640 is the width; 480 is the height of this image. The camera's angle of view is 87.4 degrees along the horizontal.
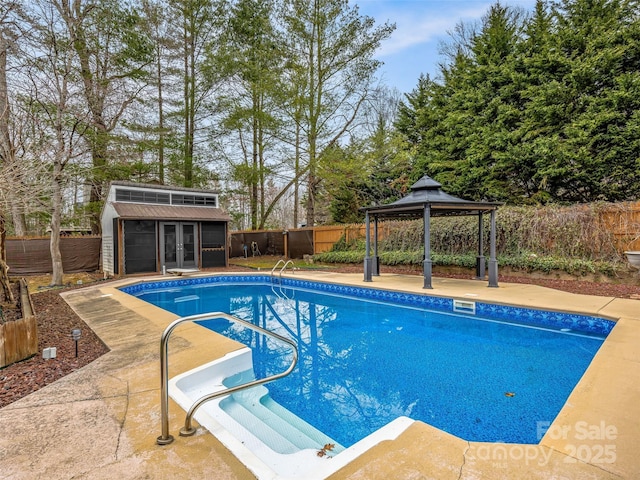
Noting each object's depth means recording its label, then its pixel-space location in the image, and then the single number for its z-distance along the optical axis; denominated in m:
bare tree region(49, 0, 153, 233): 9.43
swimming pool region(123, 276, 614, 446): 3.09
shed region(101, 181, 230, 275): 12.09
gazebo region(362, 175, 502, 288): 8.18
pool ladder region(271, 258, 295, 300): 9.60
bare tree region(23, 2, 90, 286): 8.07
